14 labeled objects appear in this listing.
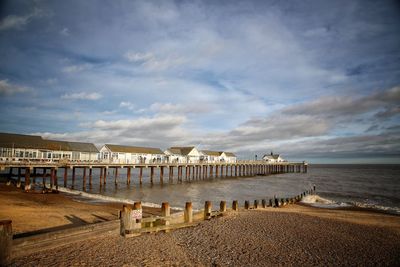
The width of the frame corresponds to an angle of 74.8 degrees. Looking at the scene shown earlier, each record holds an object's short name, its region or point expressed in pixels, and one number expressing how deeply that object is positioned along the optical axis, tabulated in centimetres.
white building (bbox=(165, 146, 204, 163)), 6462
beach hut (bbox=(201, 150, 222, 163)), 7330
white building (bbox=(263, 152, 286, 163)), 10466
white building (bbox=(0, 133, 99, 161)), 3919
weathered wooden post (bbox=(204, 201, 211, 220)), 1281
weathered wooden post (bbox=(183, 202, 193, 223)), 1112
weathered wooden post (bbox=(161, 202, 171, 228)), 997
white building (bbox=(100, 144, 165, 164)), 5141
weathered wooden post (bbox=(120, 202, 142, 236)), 889
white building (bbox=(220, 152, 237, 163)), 8012
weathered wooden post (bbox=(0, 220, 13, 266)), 600
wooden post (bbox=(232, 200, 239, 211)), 1568
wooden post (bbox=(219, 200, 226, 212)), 1414
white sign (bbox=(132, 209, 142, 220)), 901
